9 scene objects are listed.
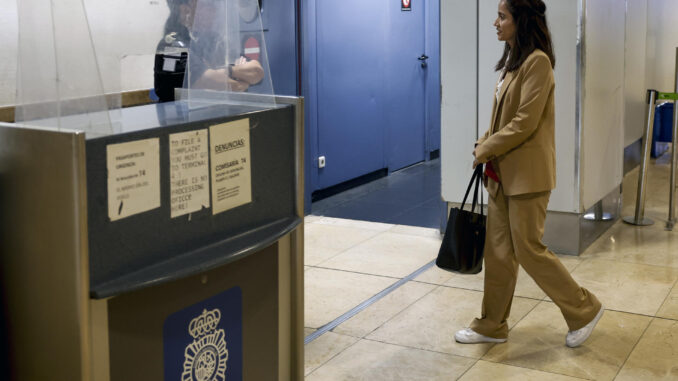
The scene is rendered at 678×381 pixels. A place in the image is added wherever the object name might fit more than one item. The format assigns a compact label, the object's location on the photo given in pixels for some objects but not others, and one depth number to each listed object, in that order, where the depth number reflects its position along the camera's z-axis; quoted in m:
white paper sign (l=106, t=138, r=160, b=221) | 1.91
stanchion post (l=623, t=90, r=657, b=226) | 5.97
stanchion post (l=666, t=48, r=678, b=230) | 6.05
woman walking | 3.50
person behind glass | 2.45
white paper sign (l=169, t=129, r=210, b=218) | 2.09
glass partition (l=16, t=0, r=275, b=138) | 1.87
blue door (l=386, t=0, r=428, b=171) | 8.54
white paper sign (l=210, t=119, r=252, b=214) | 2.22
